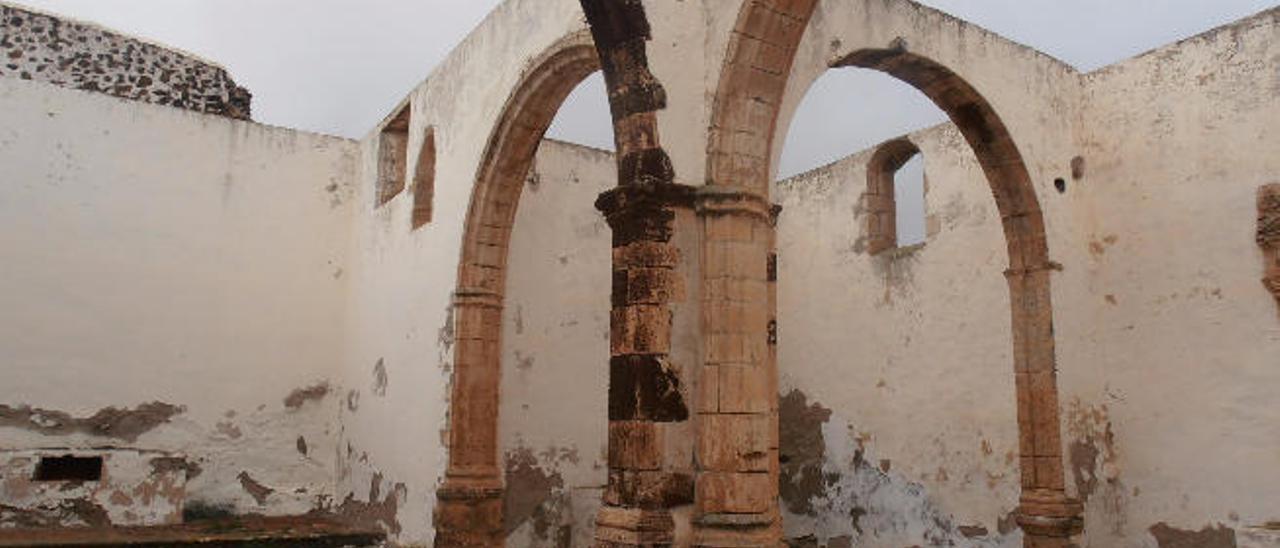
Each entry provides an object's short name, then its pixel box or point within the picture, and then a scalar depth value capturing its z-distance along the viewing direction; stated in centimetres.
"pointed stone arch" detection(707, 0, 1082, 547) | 696
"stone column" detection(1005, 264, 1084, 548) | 696
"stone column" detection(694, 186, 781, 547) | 457
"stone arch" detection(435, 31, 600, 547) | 726
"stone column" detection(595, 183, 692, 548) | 455
